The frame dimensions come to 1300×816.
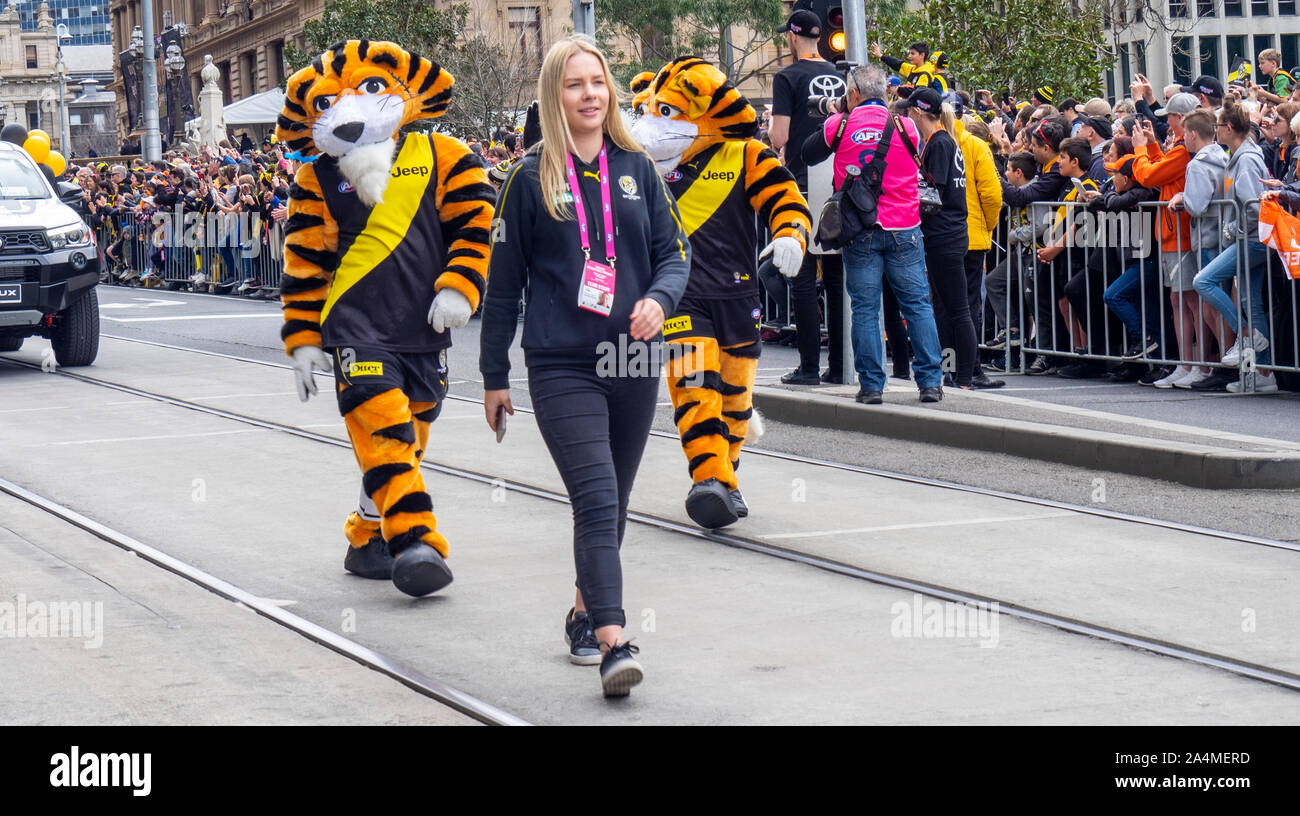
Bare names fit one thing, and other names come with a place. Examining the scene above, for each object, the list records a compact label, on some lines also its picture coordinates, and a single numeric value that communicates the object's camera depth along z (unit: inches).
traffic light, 497.4
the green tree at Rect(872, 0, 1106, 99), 885.8
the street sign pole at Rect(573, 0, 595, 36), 653.9
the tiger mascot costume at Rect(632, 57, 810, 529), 301.0
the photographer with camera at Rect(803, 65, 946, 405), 413.4
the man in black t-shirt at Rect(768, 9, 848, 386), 449.4
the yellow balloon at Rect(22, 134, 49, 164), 825.5
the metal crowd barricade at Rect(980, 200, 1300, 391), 450.0
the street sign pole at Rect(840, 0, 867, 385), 449.9
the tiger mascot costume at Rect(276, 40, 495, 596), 256.2
